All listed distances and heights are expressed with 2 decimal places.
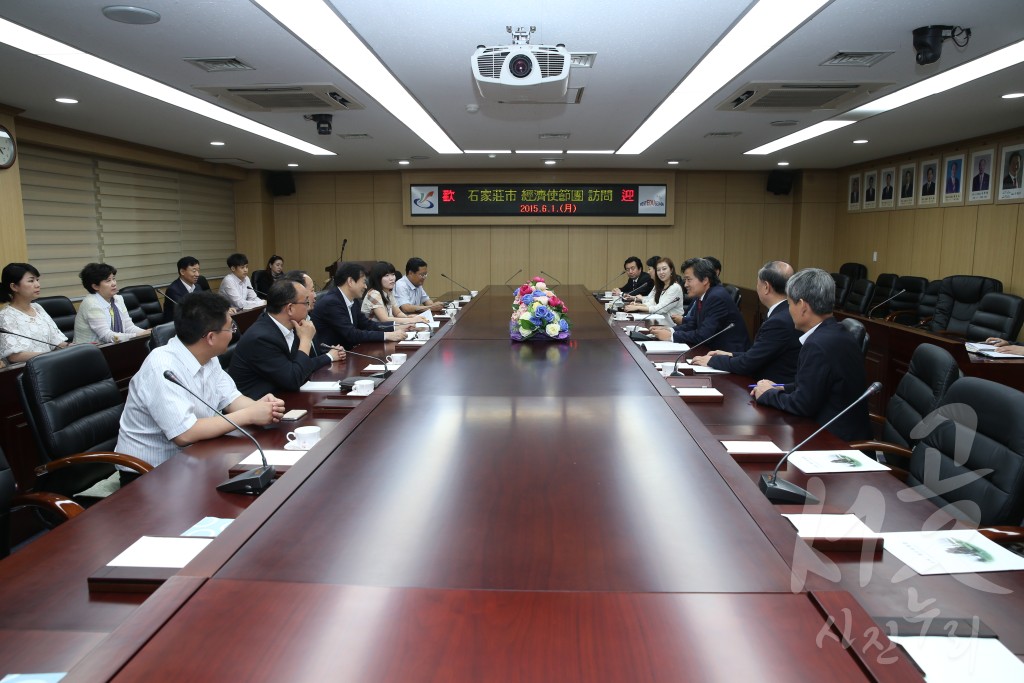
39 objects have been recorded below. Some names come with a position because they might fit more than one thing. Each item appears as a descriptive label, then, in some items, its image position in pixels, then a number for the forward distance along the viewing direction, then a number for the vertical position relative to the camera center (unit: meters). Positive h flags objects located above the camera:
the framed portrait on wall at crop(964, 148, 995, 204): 6.20 +0.69
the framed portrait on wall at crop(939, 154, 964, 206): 6.61 +0.69
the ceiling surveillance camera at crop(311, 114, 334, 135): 5.39 +0.98
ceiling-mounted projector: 2.95 +0.79
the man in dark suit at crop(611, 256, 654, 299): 7.71 -0.37
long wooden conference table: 0.90 -0.52
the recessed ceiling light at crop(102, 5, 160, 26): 2.94 +1.01
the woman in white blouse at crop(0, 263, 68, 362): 4.15 -0.45
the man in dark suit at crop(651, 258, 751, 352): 4.36 -0.41
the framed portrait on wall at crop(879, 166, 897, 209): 7.85 +0.73
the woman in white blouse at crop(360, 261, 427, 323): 5.48 -0.40
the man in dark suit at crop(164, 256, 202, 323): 6.51 -0.34
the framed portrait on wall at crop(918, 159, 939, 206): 6.99 +0.70
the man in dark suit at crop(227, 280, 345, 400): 2.85 -0.44
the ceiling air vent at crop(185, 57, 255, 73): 3.74 +1.01
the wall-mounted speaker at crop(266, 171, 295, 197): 9.52 +0.89
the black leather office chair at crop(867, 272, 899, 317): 7.01 -0.41
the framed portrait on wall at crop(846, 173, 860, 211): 8.73 +0.74
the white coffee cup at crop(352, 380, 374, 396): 2.77 -0.57
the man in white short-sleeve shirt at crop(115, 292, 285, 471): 2.19 -0.49
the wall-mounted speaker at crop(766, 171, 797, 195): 9.33 +0.92
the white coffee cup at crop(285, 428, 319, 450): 2.03 -0.56
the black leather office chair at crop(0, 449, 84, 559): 1.80 -0.68
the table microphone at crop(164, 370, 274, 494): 1.71 -0.58
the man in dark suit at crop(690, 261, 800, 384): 3.19 -0.46
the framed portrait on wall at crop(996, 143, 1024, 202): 5.79 +0.67
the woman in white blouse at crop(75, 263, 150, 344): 4.89 -0.47
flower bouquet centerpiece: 3.50 -0.36
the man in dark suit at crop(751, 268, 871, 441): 2.46 -0.46
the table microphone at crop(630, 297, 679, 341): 4.28 -0.54
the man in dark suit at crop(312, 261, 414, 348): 4.42 -0.44
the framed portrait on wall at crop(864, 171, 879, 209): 8.27 +0.74
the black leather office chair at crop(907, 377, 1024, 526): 1.69 -0.54
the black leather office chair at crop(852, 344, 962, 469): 2.25 -0.51
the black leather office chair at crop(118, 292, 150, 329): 5.93 -0.55
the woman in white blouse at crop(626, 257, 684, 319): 5.76 -0.41
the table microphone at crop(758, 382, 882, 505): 1.61 -0.57
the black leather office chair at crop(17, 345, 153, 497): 2.26 -0.60
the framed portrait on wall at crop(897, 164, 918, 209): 7.39 +0.71
